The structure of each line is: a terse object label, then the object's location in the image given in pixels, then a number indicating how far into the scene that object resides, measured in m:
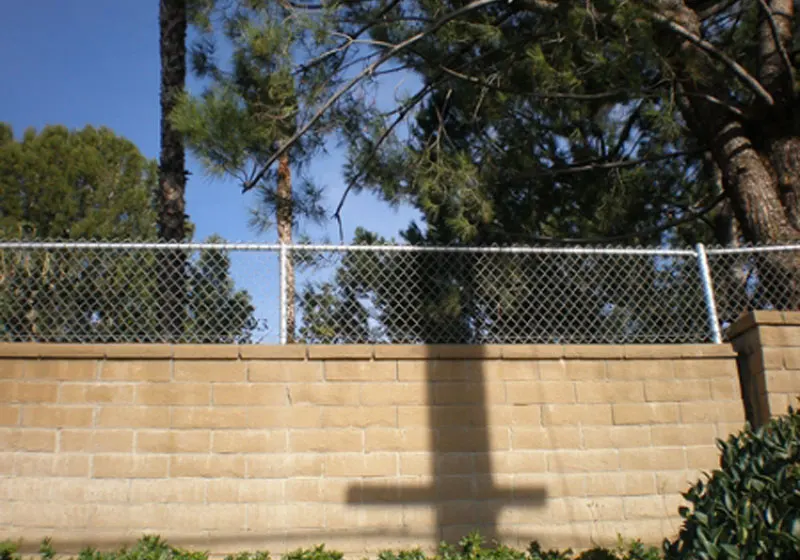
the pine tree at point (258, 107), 5.70
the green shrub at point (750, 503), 3.03
